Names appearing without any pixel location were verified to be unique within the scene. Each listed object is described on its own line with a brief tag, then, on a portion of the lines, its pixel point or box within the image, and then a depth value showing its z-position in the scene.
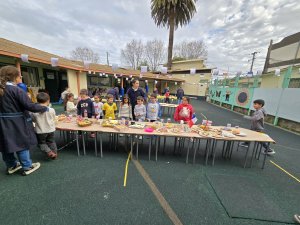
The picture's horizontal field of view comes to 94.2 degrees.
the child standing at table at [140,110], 4.23
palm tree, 14.80
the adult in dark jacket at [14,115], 2.08
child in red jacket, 4.11
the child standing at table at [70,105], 4.97
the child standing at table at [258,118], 3.73
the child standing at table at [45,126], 2.75
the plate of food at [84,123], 3.18
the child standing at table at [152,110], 4.40
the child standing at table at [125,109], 4.33
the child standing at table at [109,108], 4.43
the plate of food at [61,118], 3.67
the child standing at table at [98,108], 4.81
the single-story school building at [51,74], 6.84
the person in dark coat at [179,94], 13.25
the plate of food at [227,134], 3.07
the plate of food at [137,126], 3.35
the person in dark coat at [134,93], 4.33
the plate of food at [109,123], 3.31
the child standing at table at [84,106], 4.08
